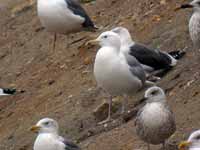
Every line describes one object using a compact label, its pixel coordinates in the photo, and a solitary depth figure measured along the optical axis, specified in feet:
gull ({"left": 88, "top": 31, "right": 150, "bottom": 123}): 45.29
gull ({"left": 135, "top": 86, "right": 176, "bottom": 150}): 38.99
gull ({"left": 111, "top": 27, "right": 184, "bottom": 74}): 49.58
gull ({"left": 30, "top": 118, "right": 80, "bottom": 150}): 39.93
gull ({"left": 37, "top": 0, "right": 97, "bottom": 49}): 59.06
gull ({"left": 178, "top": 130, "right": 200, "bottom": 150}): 34.63
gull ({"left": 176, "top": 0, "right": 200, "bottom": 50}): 47.03
